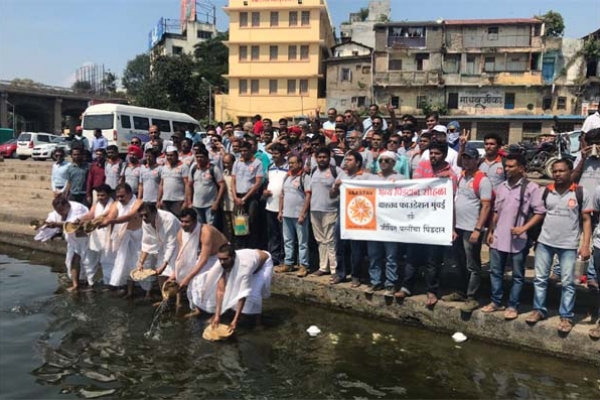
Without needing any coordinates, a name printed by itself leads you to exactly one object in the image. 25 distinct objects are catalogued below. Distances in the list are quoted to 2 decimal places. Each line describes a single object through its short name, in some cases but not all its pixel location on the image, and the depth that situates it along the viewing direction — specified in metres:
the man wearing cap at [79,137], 14.70
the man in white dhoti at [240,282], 6.15
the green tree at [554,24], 51.22
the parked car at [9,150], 29.68
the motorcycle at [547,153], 16.43
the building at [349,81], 44.19
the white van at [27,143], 28.62
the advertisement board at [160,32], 71.67
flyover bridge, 54.46
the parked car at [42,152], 28.11
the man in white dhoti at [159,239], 7.04
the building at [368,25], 54.28
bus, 23.33
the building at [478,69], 41.16
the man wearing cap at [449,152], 7.20
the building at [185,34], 70.81
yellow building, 47.16
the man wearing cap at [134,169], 9.45
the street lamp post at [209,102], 46.84
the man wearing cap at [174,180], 8.57
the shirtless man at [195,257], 6.47
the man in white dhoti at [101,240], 7.54
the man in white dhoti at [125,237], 7.34
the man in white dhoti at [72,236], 7.67
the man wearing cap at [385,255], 6.70
